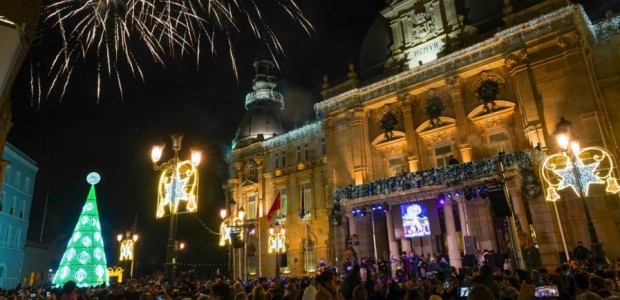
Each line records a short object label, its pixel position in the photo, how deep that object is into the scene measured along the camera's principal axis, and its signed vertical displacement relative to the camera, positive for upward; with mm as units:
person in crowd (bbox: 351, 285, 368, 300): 5859 -589
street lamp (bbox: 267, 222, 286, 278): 34481 +1853
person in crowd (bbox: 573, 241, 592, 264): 15131 -482
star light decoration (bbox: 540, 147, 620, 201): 18000 +3285
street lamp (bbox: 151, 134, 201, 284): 12547 +2855
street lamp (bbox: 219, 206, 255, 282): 19769 +2168
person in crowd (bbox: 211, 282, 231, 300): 5586 -421
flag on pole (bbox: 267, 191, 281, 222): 26703 +3635
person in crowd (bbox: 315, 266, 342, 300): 6086 -484
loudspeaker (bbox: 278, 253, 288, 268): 32656 -100
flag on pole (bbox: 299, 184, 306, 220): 33309 +4657
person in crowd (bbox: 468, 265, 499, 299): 6730 -571
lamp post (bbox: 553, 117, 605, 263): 13633 +2064
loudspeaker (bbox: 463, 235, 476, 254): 19594 +181
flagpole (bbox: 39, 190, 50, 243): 45988 +5863
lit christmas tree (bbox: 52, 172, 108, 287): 19453 +783
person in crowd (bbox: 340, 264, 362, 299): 8484 -586
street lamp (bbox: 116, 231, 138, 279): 25625 +1337
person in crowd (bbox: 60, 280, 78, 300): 7184 -374
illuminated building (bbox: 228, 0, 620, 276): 19797 +7682
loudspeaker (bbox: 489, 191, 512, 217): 17734 +1948
